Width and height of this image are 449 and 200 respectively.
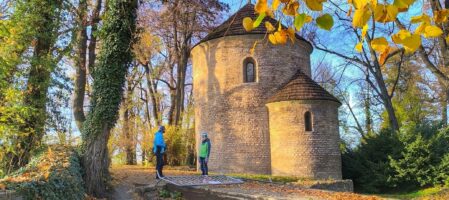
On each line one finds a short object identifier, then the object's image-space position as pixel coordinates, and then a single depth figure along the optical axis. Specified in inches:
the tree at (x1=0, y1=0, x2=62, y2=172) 561.6
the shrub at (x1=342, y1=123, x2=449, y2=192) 844.6
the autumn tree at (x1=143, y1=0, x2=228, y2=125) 1041.5
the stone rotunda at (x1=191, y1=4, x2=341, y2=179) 830.5
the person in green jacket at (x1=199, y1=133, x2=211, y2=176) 617.9
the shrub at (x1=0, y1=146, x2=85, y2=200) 271.4
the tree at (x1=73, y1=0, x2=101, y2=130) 719.1
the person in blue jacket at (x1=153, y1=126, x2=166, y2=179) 583.5
